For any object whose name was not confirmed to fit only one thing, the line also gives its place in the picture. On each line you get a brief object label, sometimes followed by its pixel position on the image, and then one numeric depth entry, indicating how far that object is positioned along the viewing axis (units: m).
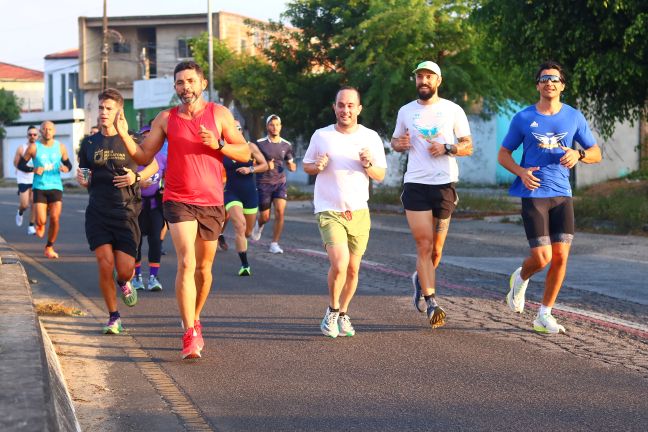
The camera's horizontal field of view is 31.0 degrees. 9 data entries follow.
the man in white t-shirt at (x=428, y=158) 9.17
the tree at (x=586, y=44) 18.75
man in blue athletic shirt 8.85
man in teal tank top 16.61
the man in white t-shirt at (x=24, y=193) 21.16
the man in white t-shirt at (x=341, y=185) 8.83
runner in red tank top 7.96
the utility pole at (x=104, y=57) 47.19
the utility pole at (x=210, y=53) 40.65
